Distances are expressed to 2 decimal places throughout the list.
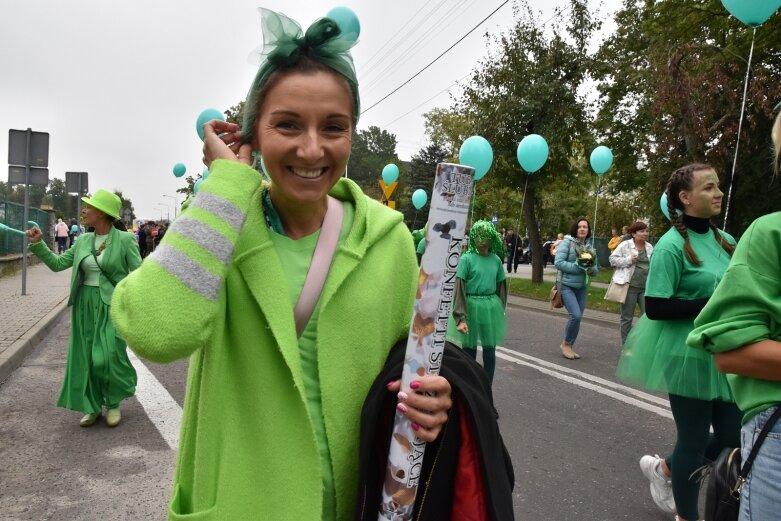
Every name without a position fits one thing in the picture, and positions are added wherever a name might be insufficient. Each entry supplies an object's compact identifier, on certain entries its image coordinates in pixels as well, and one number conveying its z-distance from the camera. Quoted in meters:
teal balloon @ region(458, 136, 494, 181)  8.29
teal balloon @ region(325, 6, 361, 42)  1.48
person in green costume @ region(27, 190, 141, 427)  4.96
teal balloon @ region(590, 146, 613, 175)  11.14
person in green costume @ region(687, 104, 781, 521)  1.55
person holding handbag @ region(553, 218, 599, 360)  8.14
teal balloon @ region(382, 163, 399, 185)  16.50
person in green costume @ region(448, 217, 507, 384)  5.68
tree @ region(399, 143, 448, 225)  40.25
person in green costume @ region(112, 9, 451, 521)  1.20
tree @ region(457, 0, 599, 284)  16.14
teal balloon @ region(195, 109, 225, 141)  2.62
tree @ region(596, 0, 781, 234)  12.61
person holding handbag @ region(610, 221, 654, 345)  8.16
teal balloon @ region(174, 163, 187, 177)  18.19
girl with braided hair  2.90
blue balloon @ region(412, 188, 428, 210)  18.09
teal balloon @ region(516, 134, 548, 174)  9.50
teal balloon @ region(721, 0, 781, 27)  4.27
